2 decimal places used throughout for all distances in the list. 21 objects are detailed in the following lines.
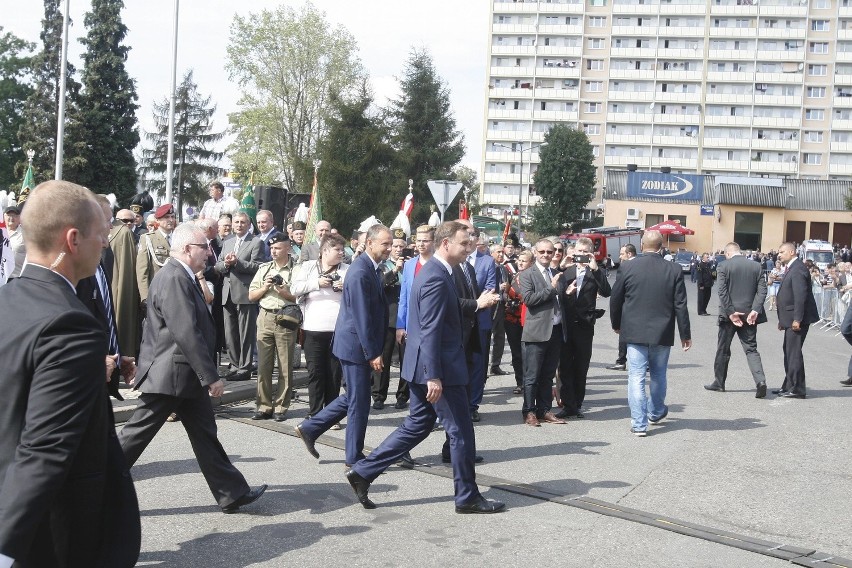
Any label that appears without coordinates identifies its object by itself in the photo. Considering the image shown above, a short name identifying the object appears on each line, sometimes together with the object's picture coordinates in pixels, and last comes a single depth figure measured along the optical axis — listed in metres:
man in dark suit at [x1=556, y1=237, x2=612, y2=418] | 10.20
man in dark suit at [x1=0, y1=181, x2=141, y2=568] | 2.67
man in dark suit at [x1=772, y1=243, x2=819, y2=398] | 12.16
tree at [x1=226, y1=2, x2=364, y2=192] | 56.91
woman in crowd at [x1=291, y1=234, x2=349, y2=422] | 8.66
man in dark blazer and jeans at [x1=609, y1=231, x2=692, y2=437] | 9.46
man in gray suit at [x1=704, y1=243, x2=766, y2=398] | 12.39
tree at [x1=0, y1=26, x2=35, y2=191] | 64.75
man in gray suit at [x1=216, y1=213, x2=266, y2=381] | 11.23
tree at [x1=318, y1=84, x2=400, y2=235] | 49.25
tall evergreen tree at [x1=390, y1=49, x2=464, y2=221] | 67.50
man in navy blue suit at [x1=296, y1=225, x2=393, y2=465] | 6.99
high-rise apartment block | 101.88
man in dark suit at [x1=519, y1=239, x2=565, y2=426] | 9.60
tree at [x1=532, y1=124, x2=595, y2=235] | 92.38
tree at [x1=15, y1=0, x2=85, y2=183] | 57.16
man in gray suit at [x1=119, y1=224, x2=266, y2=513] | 5.76
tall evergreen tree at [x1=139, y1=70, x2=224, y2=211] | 71.12
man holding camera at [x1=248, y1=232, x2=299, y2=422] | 9.26
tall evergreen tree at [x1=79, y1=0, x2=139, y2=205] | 58.09
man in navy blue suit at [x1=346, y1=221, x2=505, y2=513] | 6.20
